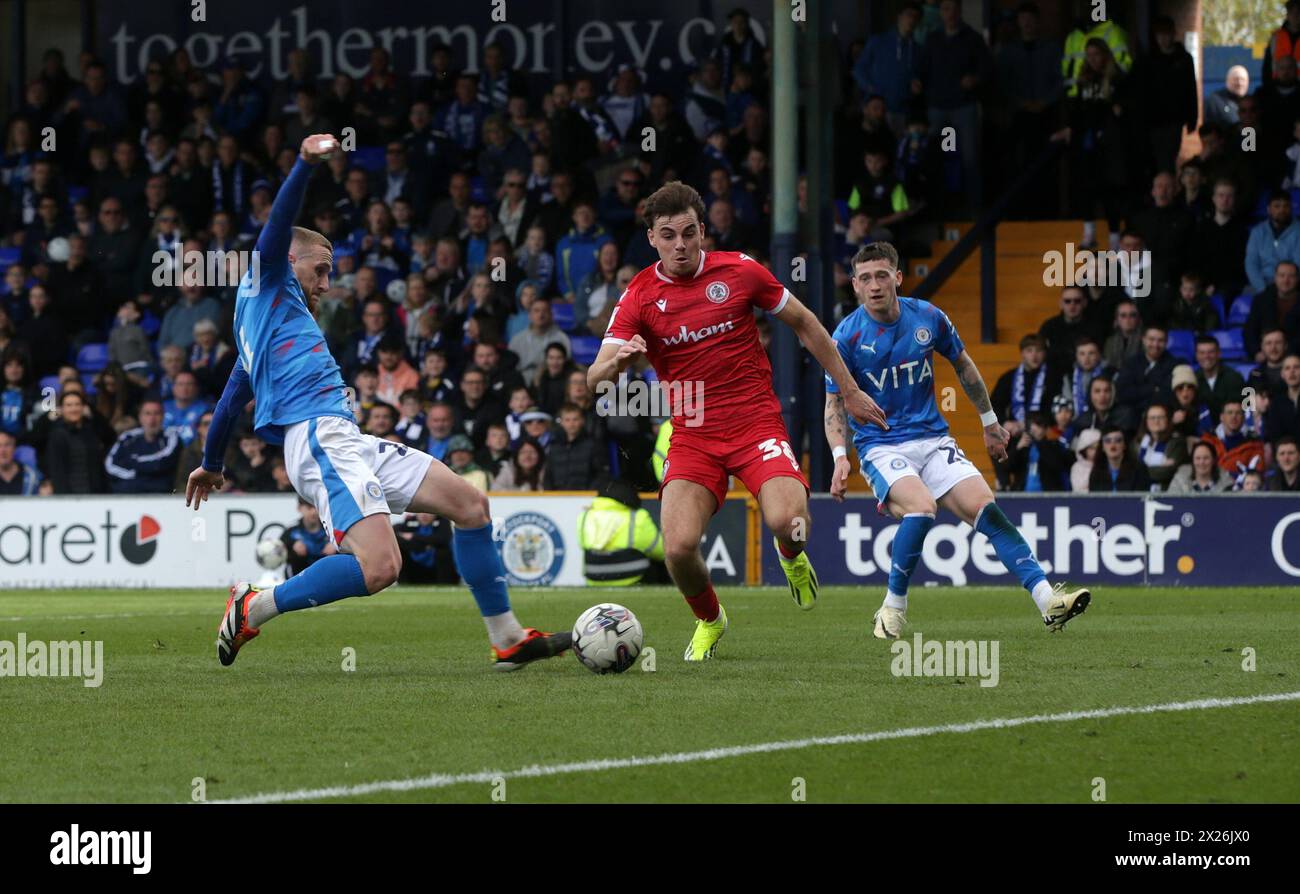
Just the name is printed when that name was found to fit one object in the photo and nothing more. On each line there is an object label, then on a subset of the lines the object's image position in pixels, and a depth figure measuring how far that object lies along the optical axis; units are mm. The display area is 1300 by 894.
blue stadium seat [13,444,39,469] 20333
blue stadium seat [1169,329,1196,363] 18625
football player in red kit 9336
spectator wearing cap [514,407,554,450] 18578
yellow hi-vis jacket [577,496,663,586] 17172
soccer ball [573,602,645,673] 8719
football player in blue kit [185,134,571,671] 8461
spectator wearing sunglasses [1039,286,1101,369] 18219
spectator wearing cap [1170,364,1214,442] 17047
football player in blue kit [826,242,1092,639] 10961
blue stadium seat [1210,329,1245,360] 18609
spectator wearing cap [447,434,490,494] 18297
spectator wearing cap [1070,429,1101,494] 17266
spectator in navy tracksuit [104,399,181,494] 19422
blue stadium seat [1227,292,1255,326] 18859
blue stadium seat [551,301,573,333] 20688
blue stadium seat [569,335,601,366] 20156
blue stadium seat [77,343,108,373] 22234
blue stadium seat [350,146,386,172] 23391
